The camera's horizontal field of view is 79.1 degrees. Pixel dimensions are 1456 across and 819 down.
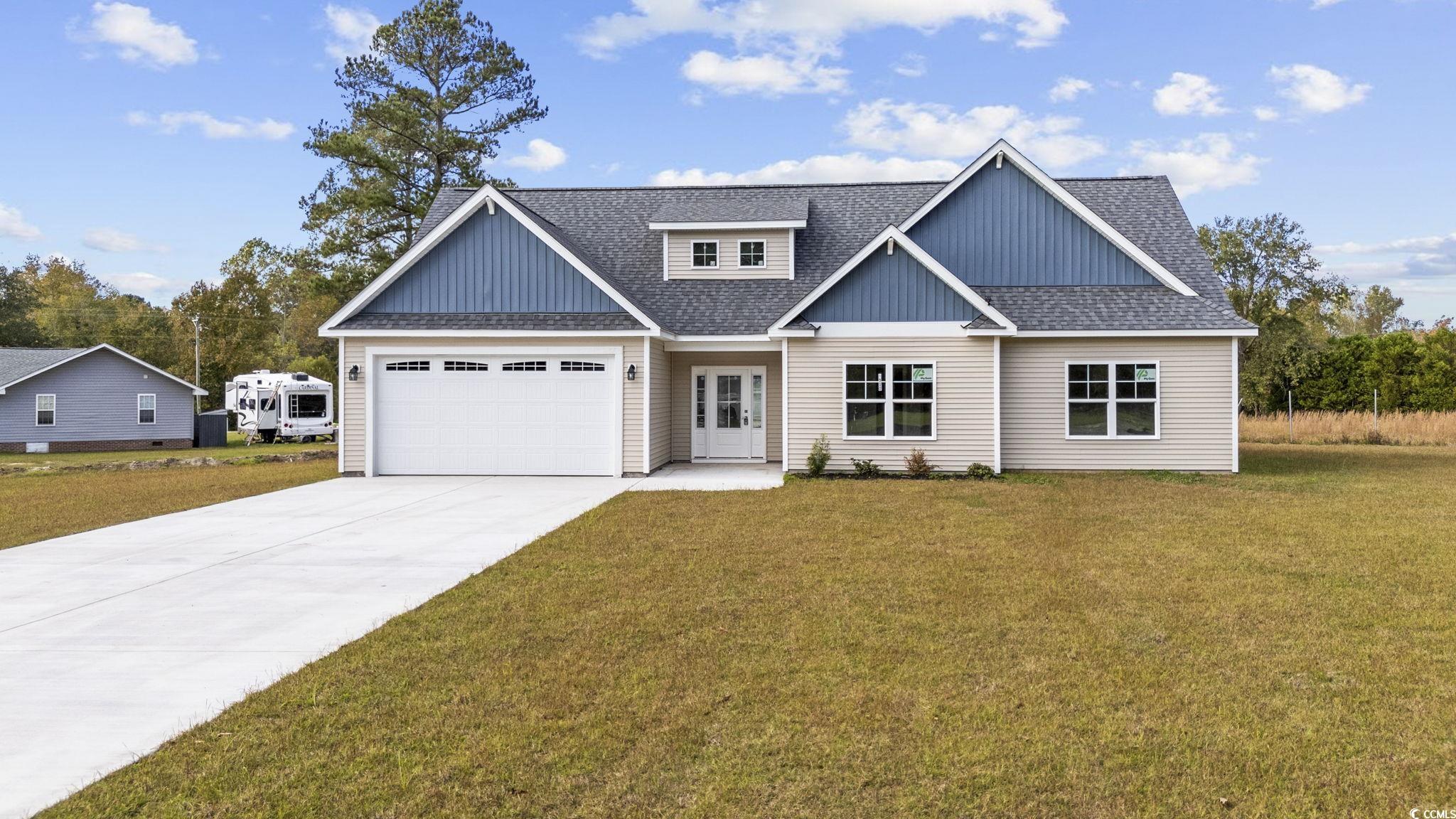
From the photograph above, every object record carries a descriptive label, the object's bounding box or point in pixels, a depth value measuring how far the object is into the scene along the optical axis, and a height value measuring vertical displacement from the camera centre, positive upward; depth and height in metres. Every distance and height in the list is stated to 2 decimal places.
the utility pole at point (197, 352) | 47.69 +3.65
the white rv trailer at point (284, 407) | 33.84 +0.40
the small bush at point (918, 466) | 16.05 -0.97
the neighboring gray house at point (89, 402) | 31.02 +0.58
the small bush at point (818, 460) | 16.25 -0.86
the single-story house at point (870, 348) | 16.34 +1.25
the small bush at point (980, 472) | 15.94 -1.09
